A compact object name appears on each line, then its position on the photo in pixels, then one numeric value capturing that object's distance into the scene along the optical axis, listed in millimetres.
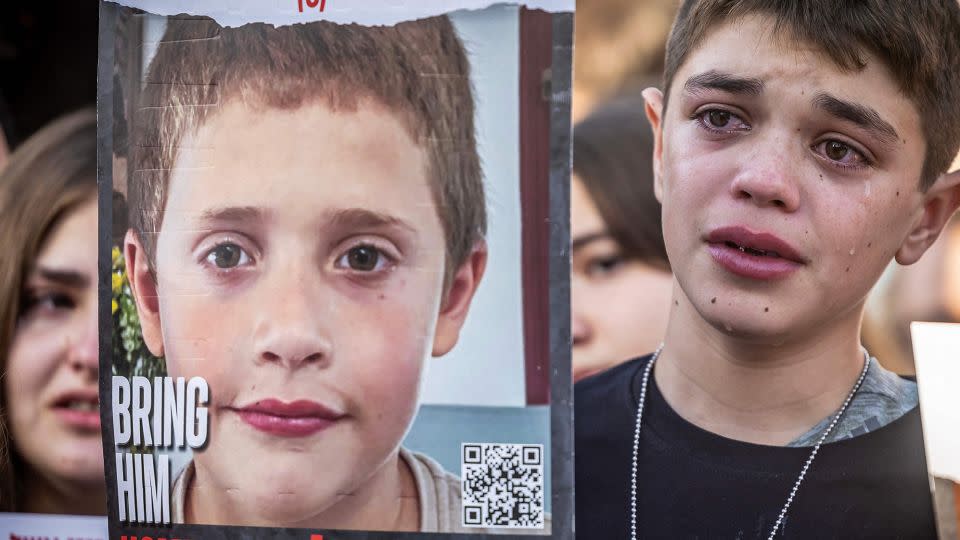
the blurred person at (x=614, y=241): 2680
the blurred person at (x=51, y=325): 2988
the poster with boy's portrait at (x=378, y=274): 2586
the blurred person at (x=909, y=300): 2545
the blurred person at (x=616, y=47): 2668
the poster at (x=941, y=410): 2514
